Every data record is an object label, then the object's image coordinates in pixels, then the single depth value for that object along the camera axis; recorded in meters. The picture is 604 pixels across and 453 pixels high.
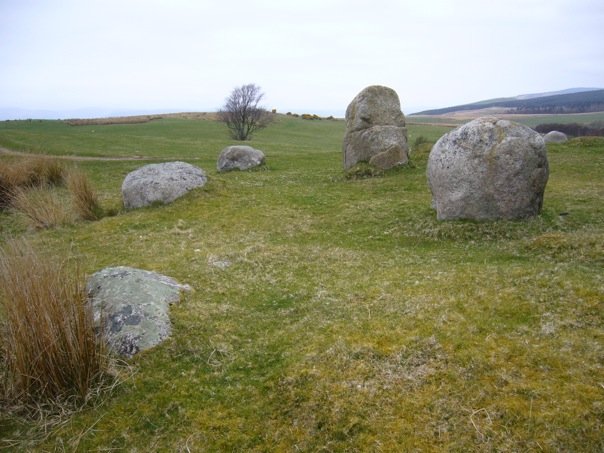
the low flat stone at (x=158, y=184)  16.39
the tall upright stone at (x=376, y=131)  21.20
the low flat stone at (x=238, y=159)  25.05
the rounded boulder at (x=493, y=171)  11.51
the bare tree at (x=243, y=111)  55.69
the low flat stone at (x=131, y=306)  6.54
